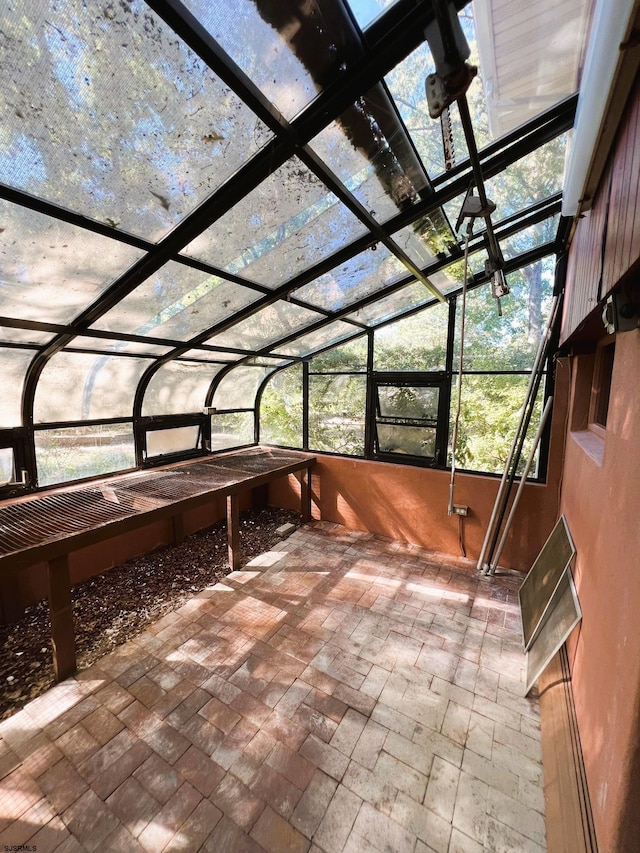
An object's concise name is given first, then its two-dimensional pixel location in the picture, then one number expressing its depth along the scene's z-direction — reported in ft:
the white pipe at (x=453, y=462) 10.83
